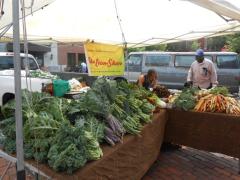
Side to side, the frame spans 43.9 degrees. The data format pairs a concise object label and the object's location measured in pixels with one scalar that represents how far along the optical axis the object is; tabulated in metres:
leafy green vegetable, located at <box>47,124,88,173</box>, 2.40
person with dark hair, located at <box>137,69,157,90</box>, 6.32
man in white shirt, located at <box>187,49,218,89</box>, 6.82
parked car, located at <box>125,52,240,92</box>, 12.56
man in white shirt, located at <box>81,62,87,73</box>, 15.37
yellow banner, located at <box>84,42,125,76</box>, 4.66
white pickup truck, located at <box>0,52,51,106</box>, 7.39
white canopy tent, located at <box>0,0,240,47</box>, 5.69
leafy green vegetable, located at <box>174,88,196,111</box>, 4.77
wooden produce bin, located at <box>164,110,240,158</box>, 4.38
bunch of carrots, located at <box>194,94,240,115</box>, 4.50
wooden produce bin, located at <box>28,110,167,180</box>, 2.53
